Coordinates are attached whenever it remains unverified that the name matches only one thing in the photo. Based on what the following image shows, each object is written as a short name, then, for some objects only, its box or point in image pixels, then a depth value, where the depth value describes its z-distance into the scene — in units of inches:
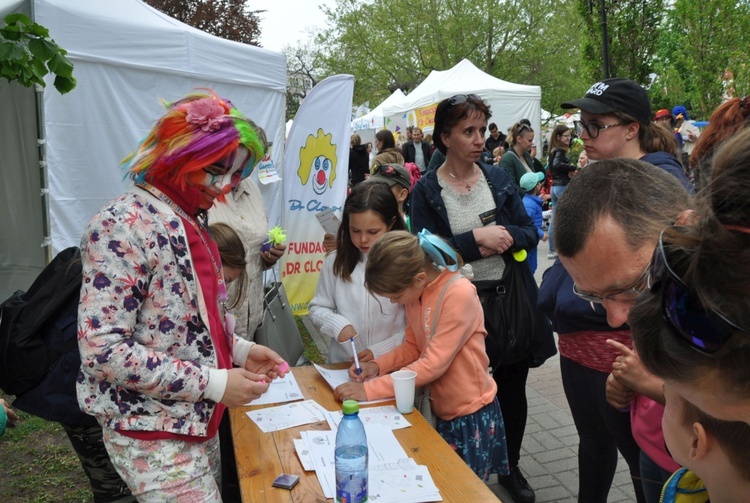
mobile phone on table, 69.0
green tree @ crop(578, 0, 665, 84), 431.5
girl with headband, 92.5
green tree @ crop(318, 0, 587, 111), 1057.7
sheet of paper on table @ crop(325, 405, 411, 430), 84.0
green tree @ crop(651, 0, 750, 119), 455.2
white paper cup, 86.9
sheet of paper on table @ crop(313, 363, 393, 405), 100.3
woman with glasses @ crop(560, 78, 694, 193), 97.4
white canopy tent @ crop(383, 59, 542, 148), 657.6
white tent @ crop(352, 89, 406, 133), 799.1
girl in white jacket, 109.9
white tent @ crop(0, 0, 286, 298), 191.8
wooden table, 67.1
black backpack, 79.3
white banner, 243.0
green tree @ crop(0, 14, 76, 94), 102.5
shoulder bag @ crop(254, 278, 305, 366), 138.8
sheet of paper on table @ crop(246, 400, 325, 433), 86.8
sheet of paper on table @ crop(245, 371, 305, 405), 96.8
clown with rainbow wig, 61.1
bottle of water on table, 60.1
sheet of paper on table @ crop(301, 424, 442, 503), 65.6
